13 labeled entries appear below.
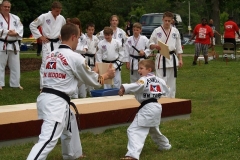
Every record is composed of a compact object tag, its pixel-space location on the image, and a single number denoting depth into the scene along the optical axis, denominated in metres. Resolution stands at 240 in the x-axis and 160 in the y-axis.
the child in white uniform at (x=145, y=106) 6.72
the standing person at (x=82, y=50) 12.34
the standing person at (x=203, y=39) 21.33
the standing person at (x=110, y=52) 12.61
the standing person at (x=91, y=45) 12.97
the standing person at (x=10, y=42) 12.62
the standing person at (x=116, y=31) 13.52
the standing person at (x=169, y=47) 11.03
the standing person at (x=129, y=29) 29.30
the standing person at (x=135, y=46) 12.28
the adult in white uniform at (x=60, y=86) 5.91
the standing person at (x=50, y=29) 12.33
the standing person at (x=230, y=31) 23.06
